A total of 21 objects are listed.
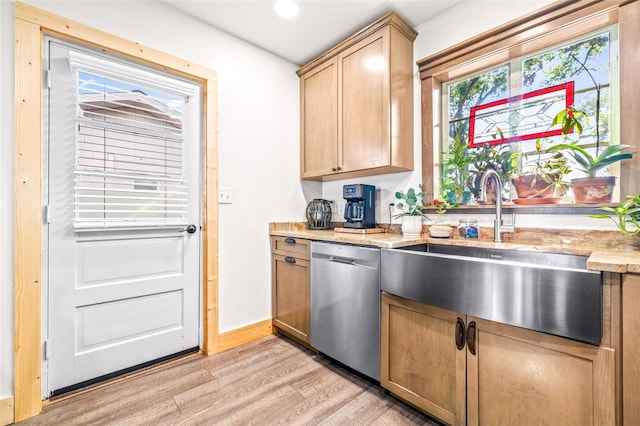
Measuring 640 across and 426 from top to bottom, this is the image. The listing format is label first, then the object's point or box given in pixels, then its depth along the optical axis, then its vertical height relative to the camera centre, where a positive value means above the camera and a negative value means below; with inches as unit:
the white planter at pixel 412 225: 82.6 -3.6
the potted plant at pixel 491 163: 73.2 +13.0
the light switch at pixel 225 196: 89.5 +5.3
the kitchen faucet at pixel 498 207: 67.7 +1.3
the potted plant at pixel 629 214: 49.8 -0.2
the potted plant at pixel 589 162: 56.0 +10.3
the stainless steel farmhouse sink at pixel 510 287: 38.2 -12.0
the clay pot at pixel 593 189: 57.7 +4.9
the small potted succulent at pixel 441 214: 76.9 -0.4
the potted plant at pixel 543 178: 65.6 +8.1
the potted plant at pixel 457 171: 80.7 +11.9
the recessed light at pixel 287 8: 78.7 +57.4
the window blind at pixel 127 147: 68.8 +17.1
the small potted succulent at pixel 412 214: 82.7 -0.4
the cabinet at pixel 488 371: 39.3 -25.9
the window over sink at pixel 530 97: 59.9 +29.1
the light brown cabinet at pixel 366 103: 82.6 +34.4
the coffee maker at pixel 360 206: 90.5 +2.2
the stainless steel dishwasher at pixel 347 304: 66.8 -23.4
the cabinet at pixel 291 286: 87.0 -23.9
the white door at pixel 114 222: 66.0 -2.5
